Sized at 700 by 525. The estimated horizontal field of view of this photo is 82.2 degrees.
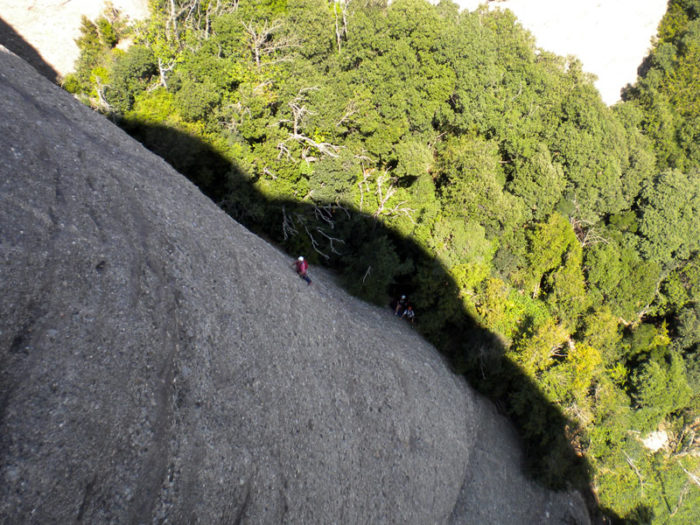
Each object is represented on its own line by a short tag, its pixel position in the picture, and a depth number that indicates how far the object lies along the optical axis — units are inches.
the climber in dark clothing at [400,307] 1113.4
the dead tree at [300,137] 1005.8
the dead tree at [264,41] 1049.5
